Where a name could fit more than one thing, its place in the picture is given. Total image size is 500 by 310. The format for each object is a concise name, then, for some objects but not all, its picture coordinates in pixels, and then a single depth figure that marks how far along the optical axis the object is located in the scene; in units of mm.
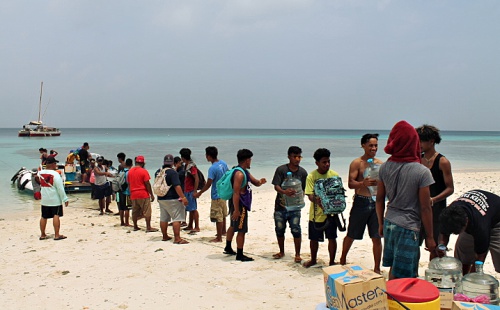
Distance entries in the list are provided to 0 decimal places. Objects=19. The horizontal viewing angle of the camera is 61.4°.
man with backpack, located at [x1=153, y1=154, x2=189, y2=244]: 7645
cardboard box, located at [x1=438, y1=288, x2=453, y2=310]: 2908
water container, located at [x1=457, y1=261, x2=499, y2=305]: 3207
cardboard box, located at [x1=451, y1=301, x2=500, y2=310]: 2646
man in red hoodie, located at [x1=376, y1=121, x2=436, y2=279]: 3941
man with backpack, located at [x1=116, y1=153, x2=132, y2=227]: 9438
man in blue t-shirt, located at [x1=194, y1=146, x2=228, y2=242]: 7645
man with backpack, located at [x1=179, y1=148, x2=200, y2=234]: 8344
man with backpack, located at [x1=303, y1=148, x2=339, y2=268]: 5832
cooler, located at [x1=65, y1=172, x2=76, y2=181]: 17078
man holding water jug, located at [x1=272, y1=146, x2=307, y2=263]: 6148
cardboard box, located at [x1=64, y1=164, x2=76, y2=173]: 17141
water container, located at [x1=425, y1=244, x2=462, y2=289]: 3359
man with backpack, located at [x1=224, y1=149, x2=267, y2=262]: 6352
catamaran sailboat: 84562
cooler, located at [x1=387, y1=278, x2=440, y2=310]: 2662
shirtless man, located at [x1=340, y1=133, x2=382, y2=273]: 5383
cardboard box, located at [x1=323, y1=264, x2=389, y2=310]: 2789
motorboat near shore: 16312
